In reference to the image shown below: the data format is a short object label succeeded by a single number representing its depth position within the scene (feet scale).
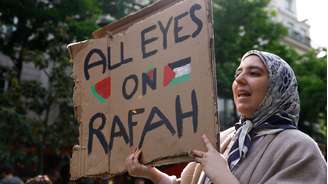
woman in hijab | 5.69
